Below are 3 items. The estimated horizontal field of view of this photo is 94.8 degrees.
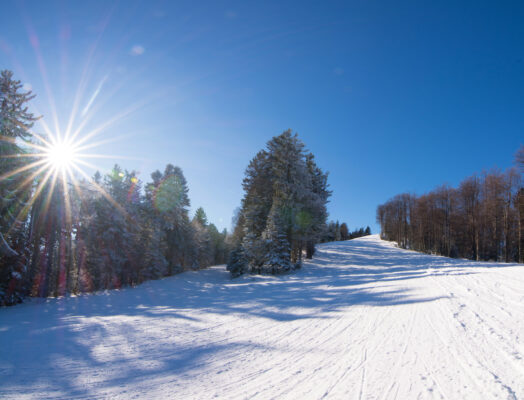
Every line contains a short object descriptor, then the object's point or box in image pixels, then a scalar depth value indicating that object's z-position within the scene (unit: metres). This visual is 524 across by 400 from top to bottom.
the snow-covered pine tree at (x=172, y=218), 25.86
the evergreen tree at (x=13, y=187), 12.67
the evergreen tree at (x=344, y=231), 93.61
